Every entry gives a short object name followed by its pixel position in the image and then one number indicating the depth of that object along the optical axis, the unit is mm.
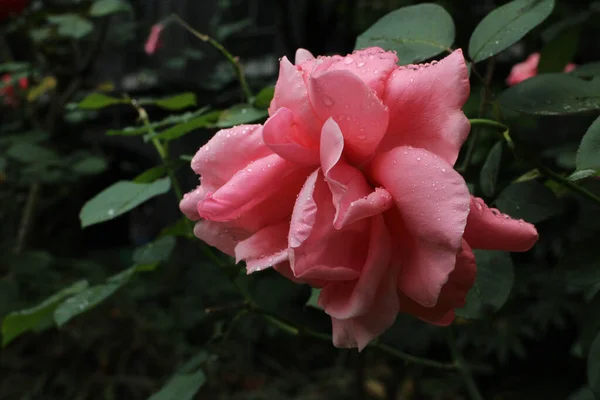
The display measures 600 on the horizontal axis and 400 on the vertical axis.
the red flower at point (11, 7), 1316
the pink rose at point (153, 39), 1118
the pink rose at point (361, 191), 279
